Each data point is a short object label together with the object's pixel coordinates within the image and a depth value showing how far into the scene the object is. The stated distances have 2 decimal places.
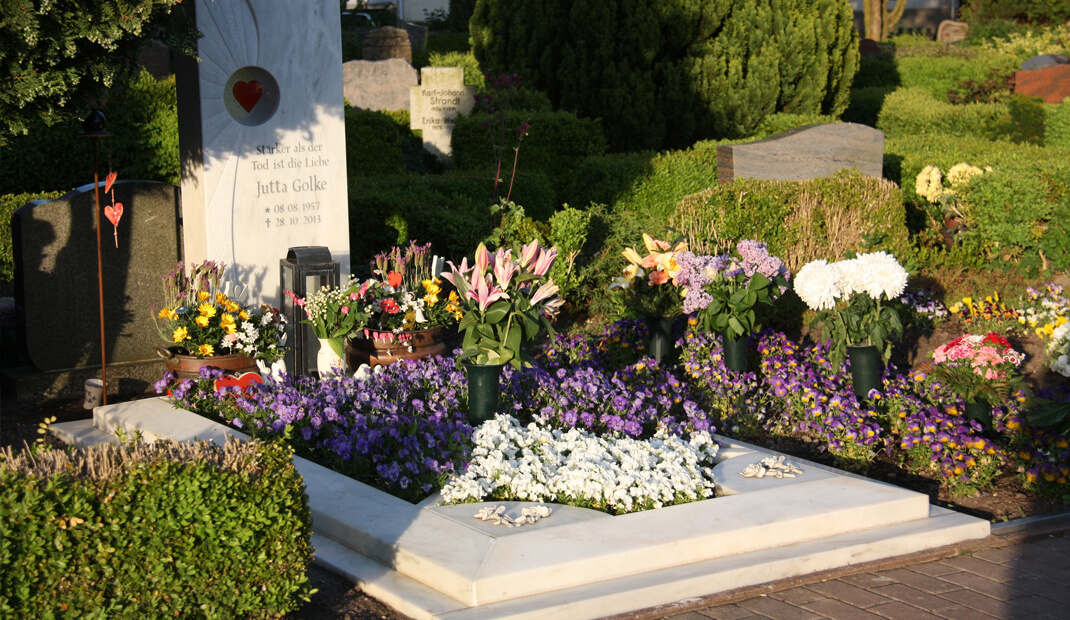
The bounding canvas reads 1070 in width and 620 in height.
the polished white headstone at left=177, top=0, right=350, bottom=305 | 6.41
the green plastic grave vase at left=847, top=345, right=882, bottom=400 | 6.03
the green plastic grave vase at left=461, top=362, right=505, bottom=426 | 5.16
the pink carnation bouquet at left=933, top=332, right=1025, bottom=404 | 5.56
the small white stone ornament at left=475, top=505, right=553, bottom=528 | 4.11
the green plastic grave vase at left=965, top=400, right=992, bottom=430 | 5.55
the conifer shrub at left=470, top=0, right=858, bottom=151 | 13.91
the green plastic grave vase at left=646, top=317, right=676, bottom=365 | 6.91
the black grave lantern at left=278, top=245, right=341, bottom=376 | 6.36
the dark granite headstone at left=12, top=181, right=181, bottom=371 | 6.38
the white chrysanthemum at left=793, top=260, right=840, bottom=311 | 6.12
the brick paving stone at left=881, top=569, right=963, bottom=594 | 3.90
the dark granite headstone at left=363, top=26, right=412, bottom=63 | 23.91
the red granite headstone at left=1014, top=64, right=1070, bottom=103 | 18.88
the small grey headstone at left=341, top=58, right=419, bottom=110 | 20.84
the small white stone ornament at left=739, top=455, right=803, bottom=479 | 4.72
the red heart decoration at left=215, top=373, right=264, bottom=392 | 5.78
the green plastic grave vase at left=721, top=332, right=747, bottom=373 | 6.34
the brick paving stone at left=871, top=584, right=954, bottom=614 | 3.75
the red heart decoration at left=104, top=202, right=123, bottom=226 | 5.88
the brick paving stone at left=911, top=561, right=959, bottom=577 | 4.06
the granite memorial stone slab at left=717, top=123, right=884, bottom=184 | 9.75
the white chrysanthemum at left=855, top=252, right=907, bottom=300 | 6.09
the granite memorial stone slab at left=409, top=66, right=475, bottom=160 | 15.87
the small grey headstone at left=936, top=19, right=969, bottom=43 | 33.56
